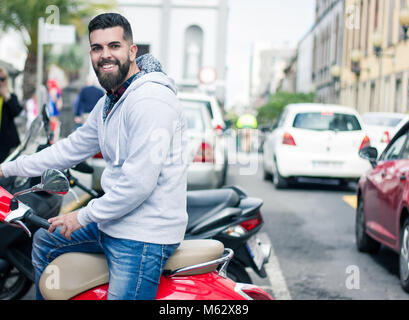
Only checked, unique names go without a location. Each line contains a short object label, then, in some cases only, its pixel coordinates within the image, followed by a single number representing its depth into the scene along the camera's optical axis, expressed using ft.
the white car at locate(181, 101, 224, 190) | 29.94
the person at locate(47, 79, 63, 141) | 55.22
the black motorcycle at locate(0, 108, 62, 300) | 13.23
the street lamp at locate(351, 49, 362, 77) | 112.47
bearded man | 8.38
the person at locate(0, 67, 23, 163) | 22.41
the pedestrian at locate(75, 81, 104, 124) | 41.55
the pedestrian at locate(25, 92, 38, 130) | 55.27
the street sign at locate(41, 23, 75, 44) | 43.11
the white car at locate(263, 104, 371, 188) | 41.81
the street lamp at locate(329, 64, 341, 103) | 111.34
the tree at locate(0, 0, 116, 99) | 82.23
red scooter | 9.08
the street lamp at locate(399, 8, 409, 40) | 53.36
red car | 18.63
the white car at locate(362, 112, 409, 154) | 48.49
